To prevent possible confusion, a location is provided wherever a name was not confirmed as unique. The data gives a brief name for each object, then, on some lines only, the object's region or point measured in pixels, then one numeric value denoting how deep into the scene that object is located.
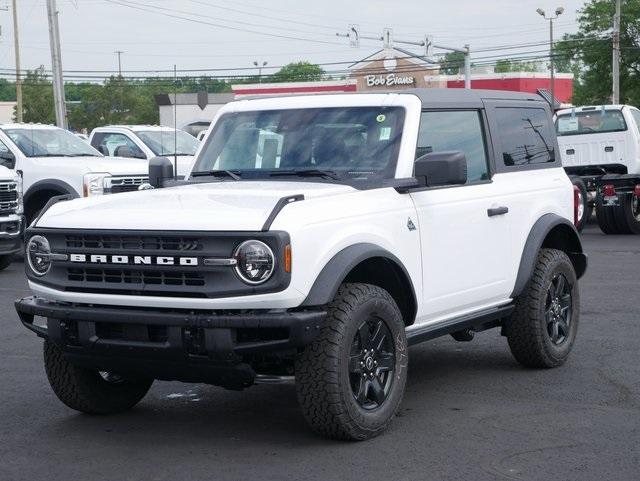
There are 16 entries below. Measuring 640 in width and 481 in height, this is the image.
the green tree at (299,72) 117.43
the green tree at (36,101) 78.44
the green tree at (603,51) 68.19
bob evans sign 74.38
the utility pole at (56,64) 36.34
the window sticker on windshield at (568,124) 21.38
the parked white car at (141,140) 21.55
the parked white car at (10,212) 15.23
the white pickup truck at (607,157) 20.05
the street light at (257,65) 85.25
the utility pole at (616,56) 50.19
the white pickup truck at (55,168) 17.30
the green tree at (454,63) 71.69
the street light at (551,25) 66.38
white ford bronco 5.81
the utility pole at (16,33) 66.62
